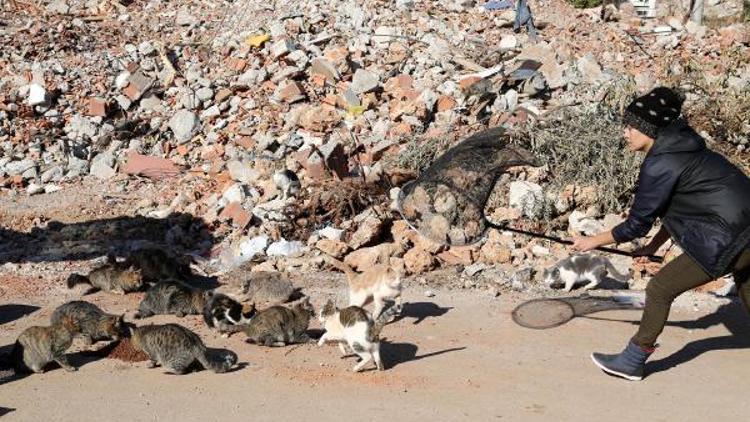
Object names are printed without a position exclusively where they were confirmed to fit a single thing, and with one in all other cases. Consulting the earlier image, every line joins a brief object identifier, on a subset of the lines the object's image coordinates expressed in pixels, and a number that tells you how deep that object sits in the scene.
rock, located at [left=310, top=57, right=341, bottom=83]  13.10
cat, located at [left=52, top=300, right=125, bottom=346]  6.58
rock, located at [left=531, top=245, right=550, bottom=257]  8.84
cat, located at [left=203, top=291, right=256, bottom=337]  6.94
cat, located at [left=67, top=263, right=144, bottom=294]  7.91
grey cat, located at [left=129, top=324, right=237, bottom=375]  6.05
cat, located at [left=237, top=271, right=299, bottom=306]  7.74
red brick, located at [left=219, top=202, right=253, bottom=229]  9.64
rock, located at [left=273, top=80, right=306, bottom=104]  12.66
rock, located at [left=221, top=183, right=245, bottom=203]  10.17
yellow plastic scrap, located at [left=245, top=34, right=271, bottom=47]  14.05
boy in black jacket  5.27
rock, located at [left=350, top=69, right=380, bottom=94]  12.73
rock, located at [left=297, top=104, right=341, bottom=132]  11.89
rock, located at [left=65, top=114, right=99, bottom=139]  12.98
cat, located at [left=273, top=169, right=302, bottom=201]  10.02
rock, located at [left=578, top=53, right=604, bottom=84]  12.62
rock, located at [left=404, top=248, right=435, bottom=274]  8.48
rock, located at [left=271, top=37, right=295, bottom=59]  13.48
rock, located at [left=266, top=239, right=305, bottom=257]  8.96
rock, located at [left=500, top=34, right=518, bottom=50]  13.74
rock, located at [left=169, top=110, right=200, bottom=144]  12.64
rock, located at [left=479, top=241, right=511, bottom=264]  8.64
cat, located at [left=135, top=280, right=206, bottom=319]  7.43
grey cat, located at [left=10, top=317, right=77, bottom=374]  6.13
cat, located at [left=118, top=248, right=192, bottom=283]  8.12
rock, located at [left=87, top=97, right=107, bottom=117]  13.27
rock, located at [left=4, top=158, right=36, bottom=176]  12.10
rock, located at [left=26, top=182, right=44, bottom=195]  11.62
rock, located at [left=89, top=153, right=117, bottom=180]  12.13
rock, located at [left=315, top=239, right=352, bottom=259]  8.67
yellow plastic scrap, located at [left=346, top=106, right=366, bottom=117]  12.32
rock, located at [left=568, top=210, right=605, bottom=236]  9.18
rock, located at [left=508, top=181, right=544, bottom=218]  9.38
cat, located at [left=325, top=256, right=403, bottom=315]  6.99
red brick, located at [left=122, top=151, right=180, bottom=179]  11.91
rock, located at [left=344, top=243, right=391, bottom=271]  8.48
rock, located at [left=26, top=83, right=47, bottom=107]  13.35
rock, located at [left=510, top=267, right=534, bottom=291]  8.11
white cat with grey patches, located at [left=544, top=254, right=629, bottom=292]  7.85
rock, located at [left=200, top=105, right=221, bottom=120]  12.88
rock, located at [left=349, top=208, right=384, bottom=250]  8.80
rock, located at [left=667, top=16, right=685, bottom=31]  15.77
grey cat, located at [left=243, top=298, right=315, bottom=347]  6.63
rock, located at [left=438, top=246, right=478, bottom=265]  8.69
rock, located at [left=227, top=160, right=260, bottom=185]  10.85
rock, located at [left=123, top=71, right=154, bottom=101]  13.61
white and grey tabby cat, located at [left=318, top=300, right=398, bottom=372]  5.96
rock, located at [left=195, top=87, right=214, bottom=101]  13.20
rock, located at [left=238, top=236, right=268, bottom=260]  9.06
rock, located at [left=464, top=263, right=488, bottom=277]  8.42
